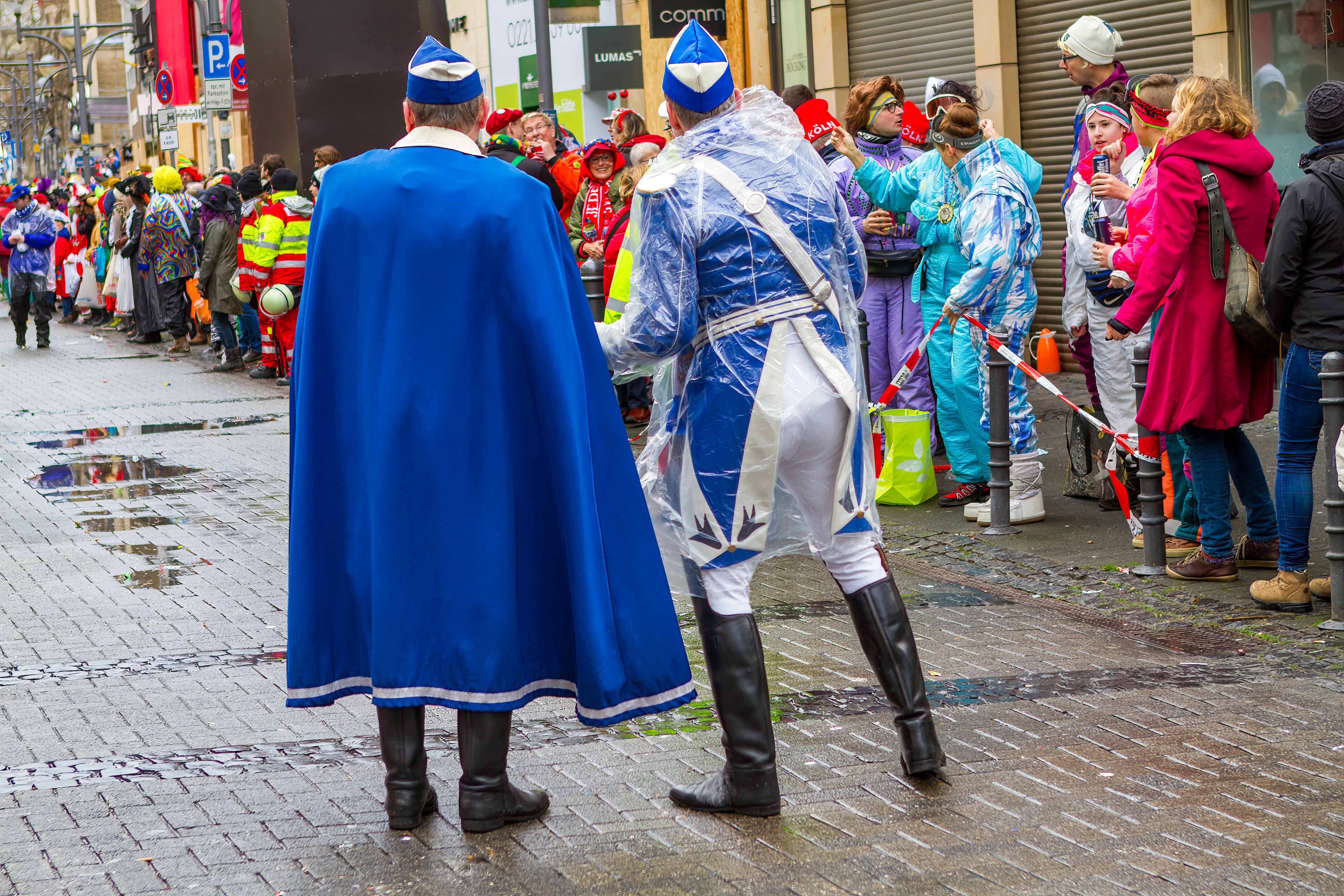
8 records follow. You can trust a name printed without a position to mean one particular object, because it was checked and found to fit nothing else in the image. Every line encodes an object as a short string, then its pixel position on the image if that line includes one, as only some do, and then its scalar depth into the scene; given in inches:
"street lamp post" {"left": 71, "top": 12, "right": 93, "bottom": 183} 1844.2
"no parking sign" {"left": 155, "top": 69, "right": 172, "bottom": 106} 1089.4
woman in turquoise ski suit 327.3
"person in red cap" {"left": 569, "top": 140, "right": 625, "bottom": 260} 472.1
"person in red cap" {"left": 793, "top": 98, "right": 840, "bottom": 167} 358.3
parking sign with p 981.2
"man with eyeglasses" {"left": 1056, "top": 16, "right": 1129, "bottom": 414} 319.3
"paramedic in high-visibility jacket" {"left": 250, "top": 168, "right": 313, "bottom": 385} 617.0
